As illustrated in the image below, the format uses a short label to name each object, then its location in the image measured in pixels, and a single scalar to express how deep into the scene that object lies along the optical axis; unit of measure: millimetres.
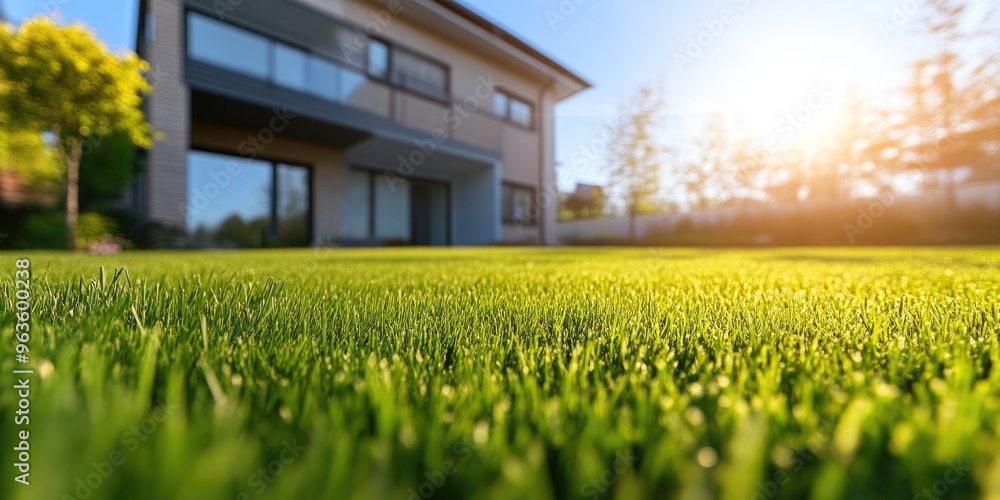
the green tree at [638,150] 19047
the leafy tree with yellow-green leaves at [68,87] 6133
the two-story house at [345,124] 9062
